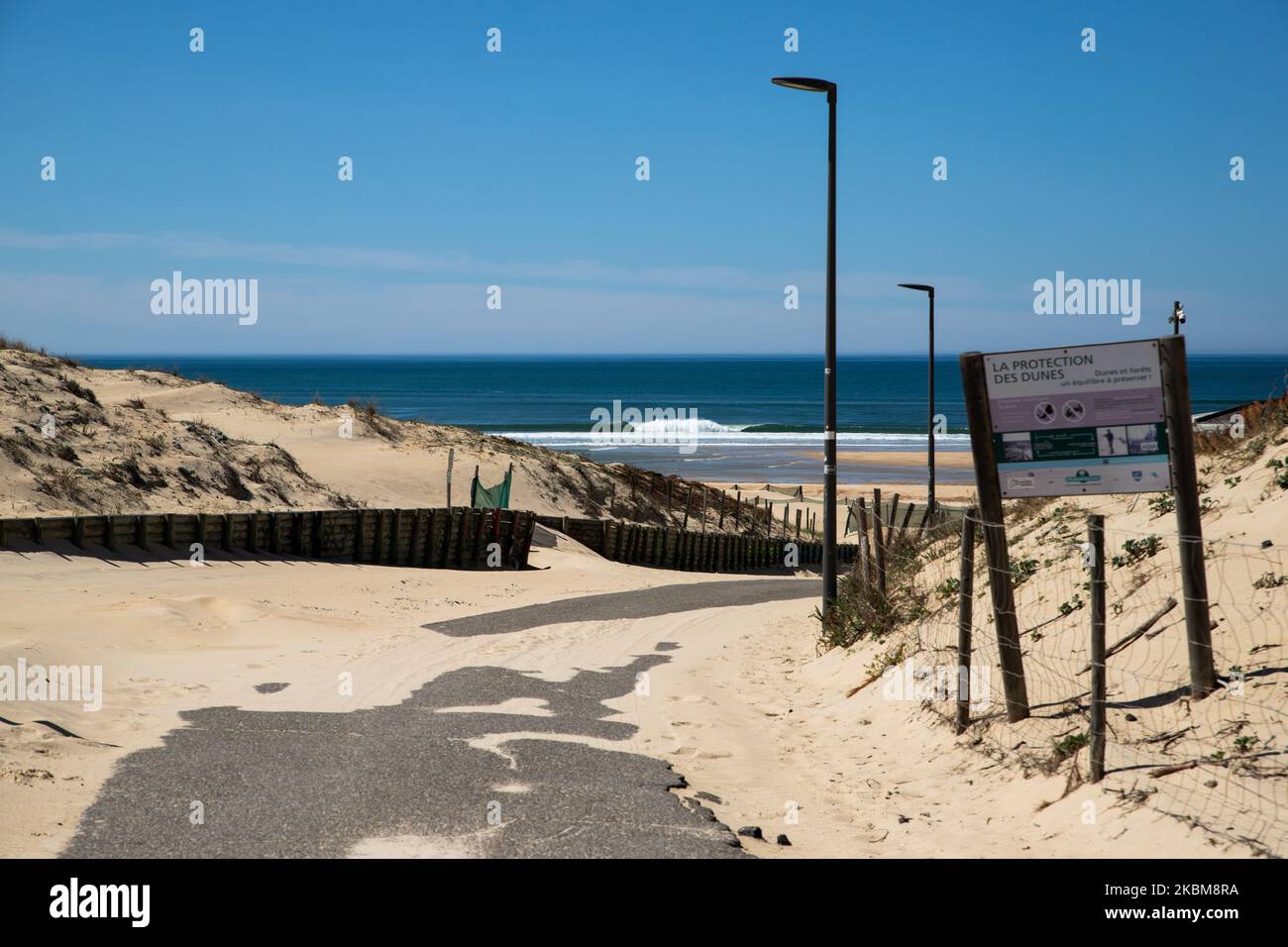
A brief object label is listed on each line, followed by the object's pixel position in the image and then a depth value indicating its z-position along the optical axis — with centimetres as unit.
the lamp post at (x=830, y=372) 1544
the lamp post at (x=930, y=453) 2812
